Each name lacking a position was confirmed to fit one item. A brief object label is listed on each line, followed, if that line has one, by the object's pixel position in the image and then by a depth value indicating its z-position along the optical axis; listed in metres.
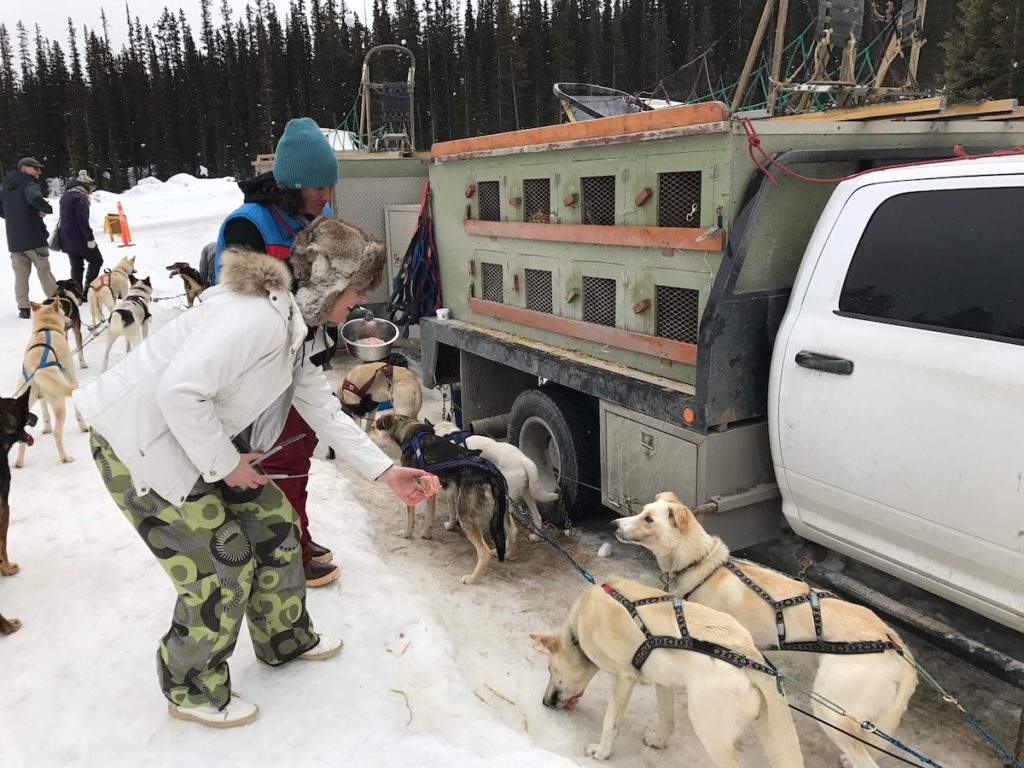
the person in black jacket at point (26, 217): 11.05
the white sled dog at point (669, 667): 2.31
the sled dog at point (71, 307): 8.91
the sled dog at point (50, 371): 5.87
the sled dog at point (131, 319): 8.54
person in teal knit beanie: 3.31
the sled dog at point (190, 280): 10.39
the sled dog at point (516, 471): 4.42
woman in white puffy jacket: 2.27
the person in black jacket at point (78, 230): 11.60
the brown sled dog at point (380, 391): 6.06
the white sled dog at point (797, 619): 2.42
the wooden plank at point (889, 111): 3.91
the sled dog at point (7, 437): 3.91
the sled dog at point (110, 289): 10.16
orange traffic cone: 18.50
